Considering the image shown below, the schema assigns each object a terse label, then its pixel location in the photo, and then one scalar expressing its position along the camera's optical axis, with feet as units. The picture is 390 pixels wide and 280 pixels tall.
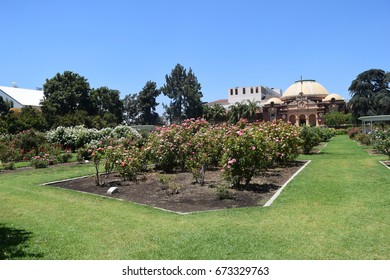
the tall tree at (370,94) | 208.74
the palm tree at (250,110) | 256.11
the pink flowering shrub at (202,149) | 34.94
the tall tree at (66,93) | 162.91
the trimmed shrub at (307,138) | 62.11
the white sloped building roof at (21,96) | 210.79
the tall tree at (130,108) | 224.33
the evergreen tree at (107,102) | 180.89
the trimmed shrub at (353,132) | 134.04
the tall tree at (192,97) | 237.66
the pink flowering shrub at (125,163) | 35.96
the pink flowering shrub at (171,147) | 41.37
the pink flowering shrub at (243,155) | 29.91
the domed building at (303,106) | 271.69
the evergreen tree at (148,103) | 223.71
